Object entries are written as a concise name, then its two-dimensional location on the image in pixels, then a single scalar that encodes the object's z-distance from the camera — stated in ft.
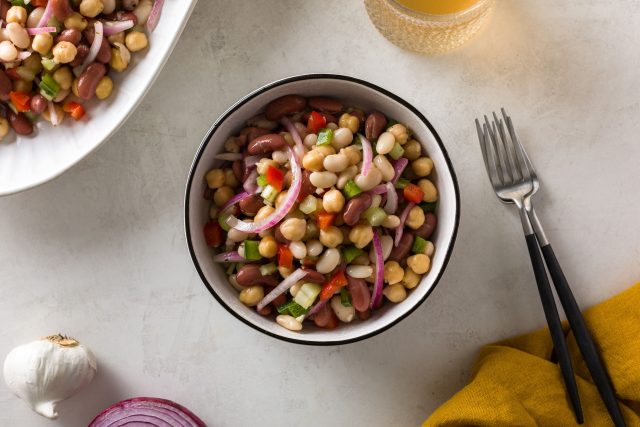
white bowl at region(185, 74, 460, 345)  2.05
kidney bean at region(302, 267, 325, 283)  2.04
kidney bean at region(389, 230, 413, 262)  2.09
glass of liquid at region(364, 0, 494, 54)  2.14
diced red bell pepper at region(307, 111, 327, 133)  2.10
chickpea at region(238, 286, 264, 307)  2.10
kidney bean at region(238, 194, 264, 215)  2.08
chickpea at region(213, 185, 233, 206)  2.12
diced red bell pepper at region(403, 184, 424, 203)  2.09
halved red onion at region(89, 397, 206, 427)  2.28
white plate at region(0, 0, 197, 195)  2.15
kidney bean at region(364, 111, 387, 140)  2.09
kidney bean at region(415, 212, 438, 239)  2.10
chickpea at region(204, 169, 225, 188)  2.11
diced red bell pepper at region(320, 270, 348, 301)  2.06
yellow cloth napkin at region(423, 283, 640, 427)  2.20
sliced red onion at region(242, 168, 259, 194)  2.10
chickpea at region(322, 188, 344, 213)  2.00
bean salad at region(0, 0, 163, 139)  2.12
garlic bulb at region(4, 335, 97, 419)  2.23
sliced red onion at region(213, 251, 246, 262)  2.11
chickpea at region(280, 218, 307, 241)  2.01
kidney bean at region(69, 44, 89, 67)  2.15
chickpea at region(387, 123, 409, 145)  2.08
